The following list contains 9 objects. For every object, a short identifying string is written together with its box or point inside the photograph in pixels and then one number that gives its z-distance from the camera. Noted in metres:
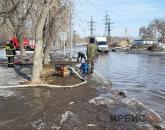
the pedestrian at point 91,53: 8.77
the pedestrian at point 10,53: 10.59
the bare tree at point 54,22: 10.21
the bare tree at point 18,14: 11.24
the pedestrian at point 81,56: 13.32
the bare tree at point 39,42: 6.62
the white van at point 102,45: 26.95
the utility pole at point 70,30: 11.29
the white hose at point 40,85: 6.36
